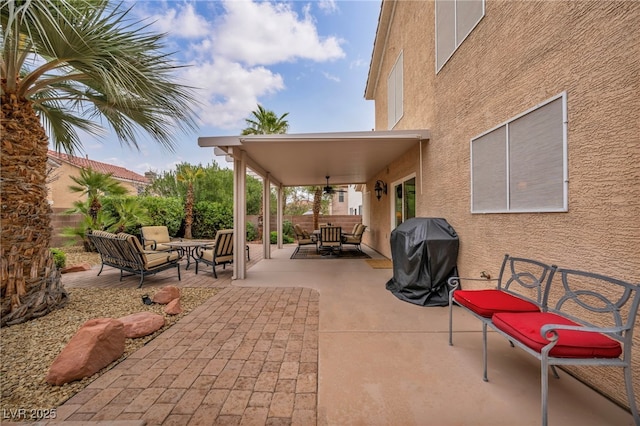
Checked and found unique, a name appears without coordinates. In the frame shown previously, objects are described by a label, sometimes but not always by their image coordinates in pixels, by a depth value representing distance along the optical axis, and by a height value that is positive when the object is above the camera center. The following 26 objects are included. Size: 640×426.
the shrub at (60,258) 6.66 -1.15
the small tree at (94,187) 8.95 +0.96
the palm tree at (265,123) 13.80 +4.83
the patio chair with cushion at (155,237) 8.01 -0.80
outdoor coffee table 6.71 -0.86
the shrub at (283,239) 14.37 -1.53
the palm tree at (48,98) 3.09 +1.65
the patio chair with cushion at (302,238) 10.23 -1.07
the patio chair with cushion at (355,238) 9.72 -1.02
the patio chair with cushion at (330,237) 8.91 -0.89
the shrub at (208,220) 14.11 -0.41
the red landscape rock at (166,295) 4.31 -1.40
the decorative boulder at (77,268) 6.61 -1.42
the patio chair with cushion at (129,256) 5.29 -0.95
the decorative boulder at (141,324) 3.13 -1.39
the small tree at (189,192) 12.96 +1.06
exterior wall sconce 9.16 +0.82
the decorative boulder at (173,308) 3.83 -1.43
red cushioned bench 1.65 -0.89
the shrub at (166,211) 12.70 +0.10
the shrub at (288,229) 15.47 -1.04
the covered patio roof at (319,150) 5.11 +1.44
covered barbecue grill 4.30 -0.90
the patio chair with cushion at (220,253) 6.20 -1.00
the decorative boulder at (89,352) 2.27 -1.31
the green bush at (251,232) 14.45 -1.13
